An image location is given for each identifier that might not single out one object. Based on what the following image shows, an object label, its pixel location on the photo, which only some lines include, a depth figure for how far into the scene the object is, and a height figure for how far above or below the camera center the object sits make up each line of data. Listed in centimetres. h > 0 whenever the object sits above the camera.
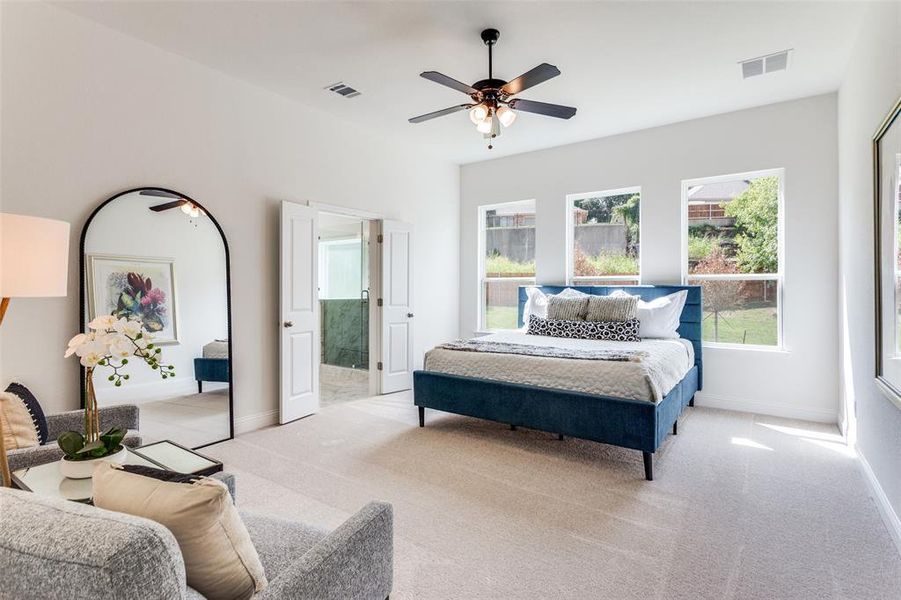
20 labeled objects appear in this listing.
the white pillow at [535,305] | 522 -9
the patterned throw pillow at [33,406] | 238 -55
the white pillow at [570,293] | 517 +4
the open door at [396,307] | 532 -10
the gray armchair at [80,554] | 76 -44
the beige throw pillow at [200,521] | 99 -49
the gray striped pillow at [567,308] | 476 -11
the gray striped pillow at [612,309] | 452 -12
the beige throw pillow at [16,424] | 216 -60
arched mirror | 312 +3
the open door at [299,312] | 420 -12
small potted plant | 164 -30
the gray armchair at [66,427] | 197 -68
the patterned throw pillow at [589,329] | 439 -32
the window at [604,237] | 527 +72
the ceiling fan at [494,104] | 297 +135
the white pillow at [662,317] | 451 -21
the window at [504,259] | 612 +54
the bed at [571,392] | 301 -72
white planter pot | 167 -61
